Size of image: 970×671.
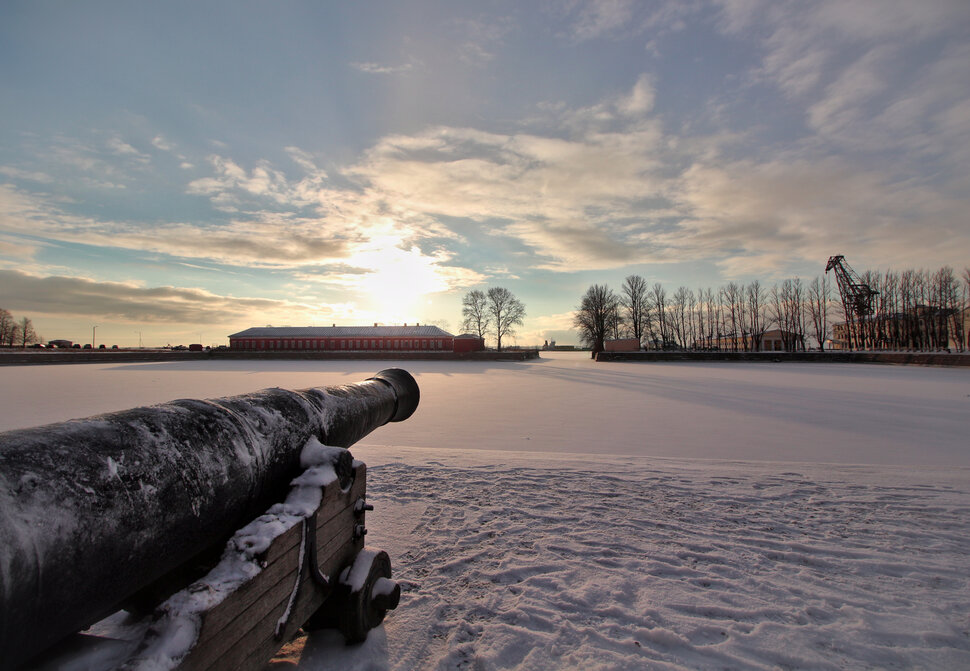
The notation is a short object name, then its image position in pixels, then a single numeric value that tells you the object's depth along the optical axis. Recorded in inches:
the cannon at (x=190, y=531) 39.5
